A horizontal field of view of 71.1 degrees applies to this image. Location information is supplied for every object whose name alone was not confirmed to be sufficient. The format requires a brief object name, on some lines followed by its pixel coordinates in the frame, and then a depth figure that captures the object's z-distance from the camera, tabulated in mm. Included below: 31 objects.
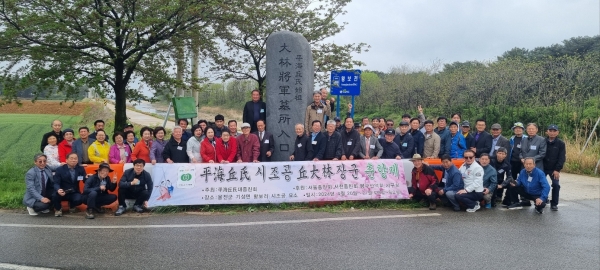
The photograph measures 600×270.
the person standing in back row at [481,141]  8516
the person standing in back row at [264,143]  8553
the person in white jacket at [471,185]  7547
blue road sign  14164
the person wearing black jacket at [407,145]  8742
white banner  7531
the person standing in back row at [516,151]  8359
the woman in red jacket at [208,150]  8031
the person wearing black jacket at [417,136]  8789
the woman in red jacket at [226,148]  8047
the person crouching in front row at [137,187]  7281
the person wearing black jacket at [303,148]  8297
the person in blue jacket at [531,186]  7488
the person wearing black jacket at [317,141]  8250
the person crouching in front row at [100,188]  7172
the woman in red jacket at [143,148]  7957
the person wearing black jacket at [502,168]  7941
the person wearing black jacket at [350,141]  8438
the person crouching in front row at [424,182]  7715
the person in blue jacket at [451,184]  7630
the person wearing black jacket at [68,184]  7141
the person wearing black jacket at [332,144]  8266
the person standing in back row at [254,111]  9570
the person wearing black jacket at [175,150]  8148
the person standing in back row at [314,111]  9219
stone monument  9195
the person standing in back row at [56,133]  8266
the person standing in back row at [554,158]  7805
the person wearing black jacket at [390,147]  8562
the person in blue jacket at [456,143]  8750
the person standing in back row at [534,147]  8072
